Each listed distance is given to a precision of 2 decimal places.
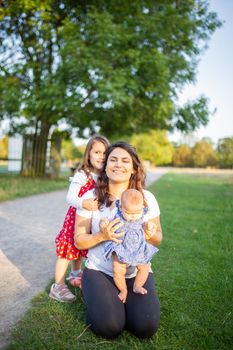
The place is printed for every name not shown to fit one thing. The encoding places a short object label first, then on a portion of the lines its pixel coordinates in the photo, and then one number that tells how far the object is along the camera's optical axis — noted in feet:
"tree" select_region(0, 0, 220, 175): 40.70
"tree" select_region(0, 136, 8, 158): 158.81
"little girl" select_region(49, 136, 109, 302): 10.89
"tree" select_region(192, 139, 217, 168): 245.86
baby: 8.74
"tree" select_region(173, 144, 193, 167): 264.72
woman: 8.61
